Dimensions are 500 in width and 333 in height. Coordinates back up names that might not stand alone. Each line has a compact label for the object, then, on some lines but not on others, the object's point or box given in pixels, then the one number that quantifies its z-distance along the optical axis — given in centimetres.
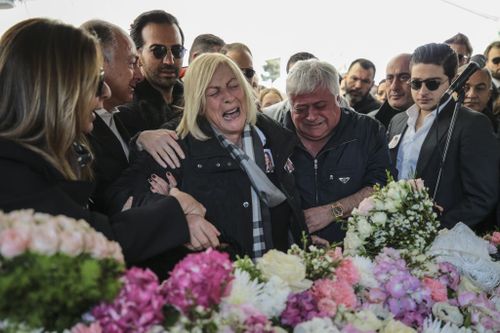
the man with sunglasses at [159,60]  316
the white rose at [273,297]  122
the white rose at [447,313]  148
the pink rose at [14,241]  84
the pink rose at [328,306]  132
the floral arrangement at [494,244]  200
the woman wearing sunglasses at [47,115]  131
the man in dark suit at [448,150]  288
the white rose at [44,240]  86
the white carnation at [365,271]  155
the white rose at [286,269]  133
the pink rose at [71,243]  88
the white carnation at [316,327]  122
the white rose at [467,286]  170
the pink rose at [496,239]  208
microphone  229
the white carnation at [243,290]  113
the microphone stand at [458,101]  250
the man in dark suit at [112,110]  233
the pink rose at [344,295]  136
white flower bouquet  185
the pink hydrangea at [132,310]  94
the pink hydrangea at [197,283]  100
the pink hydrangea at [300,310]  129
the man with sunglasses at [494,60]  490
